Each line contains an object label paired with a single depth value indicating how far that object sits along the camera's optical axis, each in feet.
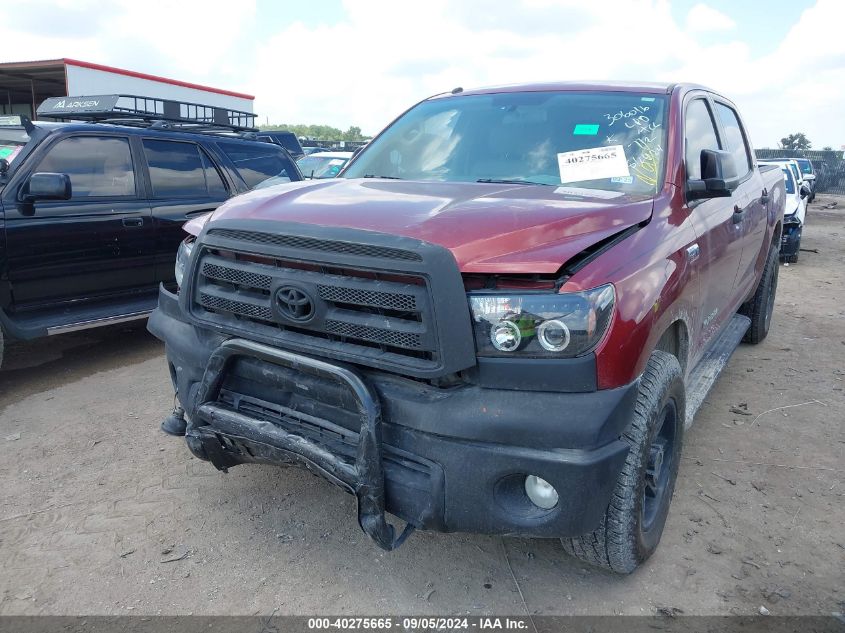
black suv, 15.64
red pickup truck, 7.31
